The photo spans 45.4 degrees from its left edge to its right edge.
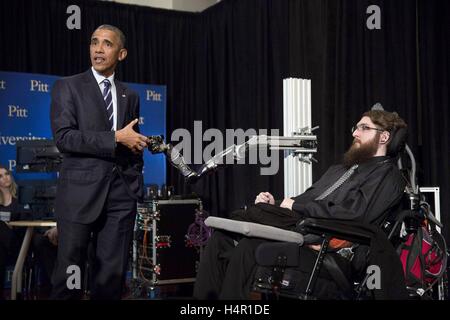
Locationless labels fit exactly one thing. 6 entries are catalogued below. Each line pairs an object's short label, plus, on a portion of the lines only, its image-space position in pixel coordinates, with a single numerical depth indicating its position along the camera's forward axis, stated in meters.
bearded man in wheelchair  2.44
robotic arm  2.89
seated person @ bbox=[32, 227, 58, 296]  4.60
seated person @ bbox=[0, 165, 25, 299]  4.32
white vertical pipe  3.76
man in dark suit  2.36
